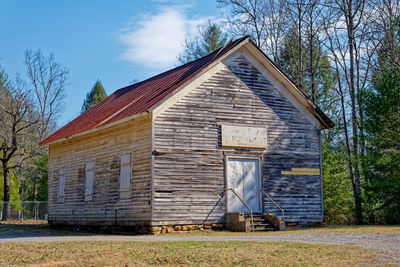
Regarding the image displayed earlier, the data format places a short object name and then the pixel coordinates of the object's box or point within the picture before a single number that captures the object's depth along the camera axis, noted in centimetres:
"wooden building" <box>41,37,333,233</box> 1795
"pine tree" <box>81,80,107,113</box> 6219
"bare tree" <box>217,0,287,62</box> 3278
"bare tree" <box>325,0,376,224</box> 2442
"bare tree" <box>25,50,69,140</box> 4491
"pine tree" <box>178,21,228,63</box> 3884
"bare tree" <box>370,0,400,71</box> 2830
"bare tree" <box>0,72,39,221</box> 3509
